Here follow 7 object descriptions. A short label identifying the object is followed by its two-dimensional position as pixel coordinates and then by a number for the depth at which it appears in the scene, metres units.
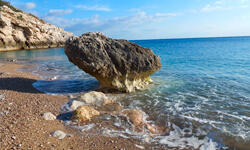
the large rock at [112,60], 10.16
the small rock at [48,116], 6.81
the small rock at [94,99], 8.88
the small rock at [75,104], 8.20
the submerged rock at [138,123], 6.50
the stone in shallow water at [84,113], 6.88
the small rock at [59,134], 5.59
